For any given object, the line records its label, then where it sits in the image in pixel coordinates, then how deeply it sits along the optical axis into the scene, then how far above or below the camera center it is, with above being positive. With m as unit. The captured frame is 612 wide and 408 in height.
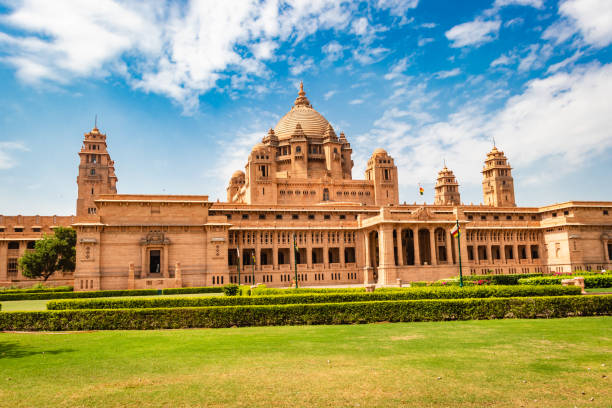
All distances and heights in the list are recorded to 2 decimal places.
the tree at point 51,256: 56.84 +2.02
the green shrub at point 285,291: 25.93 -1.42
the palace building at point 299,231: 52.25 +4.27
